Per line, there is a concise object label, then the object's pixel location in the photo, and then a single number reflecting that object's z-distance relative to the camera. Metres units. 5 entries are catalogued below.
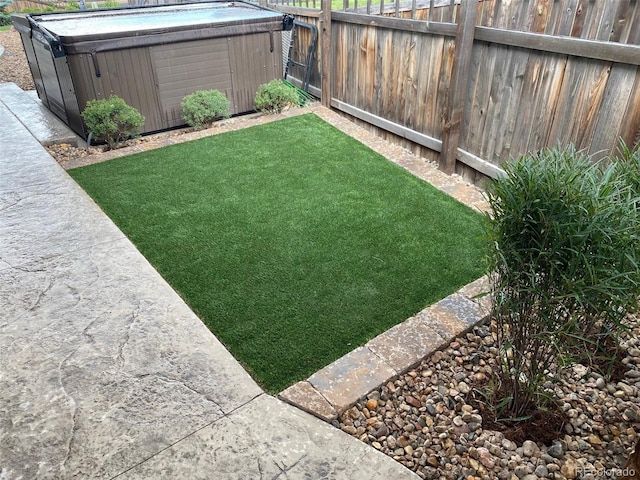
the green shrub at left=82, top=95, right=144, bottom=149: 4.94
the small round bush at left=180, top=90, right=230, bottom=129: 5.50
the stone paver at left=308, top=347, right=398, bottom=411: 2.26
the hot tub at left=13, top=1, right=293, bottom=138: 5.02
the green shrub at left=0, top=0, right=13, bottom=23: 12.60
